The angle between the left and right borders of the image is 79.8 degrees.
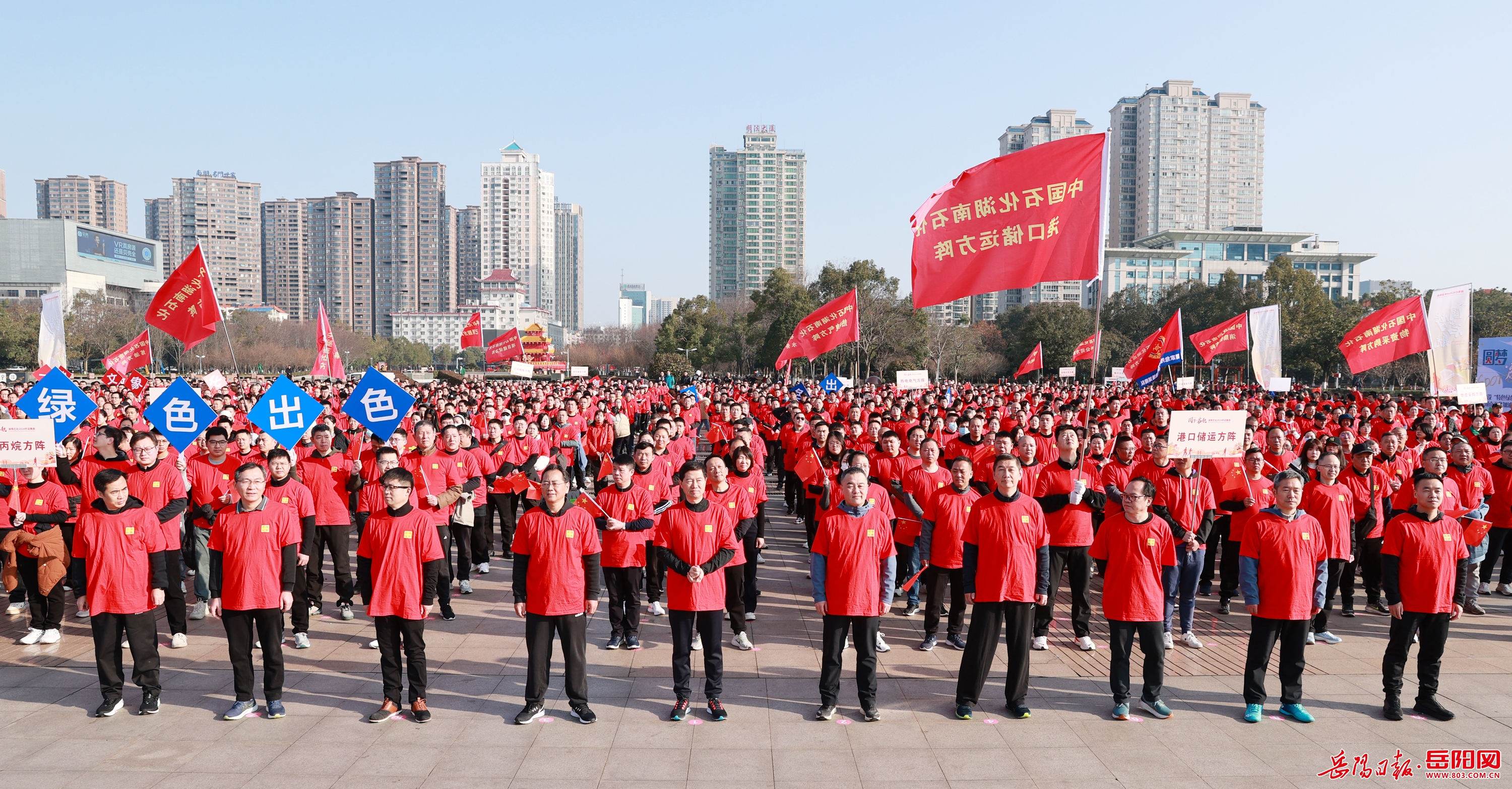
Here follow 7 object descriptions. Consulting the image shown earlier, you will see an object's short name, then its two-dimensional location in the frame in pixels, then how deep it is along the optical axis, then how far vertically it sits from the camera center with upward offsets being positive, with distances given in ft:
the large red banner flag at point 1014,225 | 25.29 +4.47
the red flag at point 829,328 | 64.03 +3.21
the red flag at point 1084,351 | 77.97 +2.33
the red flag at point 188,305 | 47.47 +3.25
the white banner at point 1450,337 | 46.55 +2.16
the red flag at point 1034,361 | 92.02 +1.38
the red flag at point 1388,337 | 48.83 +2.30
